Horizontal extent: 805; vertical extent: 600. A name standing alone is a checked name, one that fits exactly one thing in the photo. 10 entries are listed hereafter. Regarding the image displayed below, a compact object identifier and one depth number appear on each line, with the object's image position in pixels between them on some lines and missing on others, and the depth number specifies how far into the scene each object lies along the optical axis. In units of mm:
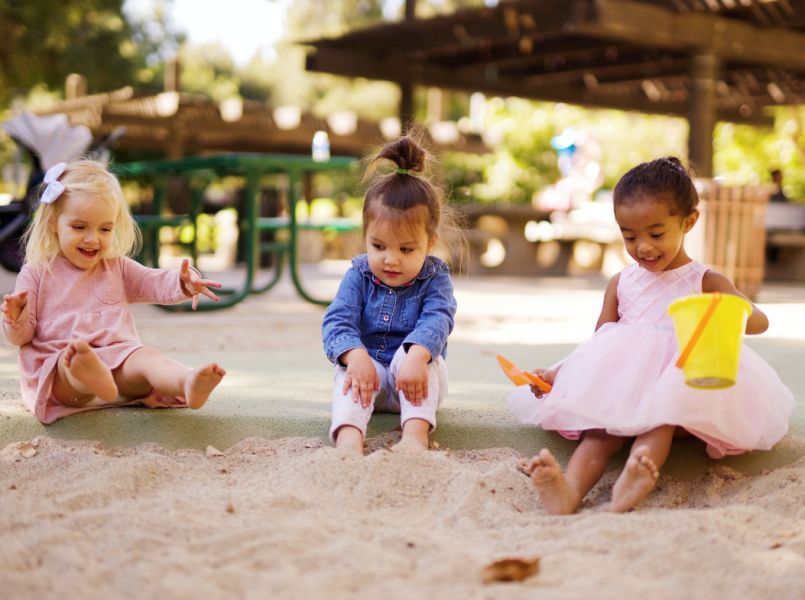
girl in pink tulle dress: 2418
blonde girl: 2773
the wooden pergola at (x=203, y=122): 11367
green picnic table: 6367
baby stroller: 6586
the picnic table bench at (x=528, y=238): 11648
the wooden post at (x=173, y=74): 12883
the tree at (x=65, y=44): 12078
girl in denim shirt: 2672
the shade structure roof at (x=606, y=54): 8461
